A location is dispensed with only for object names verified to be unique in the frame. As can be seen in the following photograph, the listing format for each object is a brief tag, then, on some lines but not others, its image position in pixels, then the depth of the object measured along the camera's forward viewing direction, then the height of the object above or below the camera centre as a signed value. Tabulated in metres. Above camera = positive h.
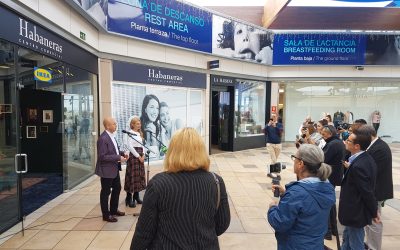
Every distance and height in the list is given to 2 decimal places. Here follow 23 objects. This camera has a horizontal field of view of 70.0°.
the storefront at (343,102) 15.09 +0.51
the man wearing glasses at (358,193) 2.86 -0.84
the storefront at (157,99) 8.53 +0.43
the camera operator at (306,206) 2.03 -0.67
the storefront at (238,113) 12.55 -0.06
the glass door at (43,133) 5.71 -0.57
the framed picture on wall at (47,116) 7.30 -0.11
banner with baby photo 10.94 +2.93
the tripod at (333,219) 3.94 -1.49
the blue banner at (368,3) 9.88 +3.85
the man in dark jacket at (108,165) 4.47 -0.84
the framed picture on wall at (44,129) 7.59 -0.46
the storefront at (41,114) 4.46 -0.03
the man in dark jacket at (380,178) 3.46 -0.83
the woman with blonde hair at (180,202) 1.68 -0.53
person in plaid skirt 5.19 -0.96
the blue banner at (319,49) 12.84 +2.85
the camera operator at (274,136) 8.15 -0.71
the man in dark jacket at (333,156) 4.01 -0.63
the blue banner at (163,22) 7.90 +2.80
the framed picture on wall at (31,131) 7.47 -0.50
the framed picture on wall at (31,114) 7.36 -0.06
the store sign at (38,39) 4.12 +1.27
